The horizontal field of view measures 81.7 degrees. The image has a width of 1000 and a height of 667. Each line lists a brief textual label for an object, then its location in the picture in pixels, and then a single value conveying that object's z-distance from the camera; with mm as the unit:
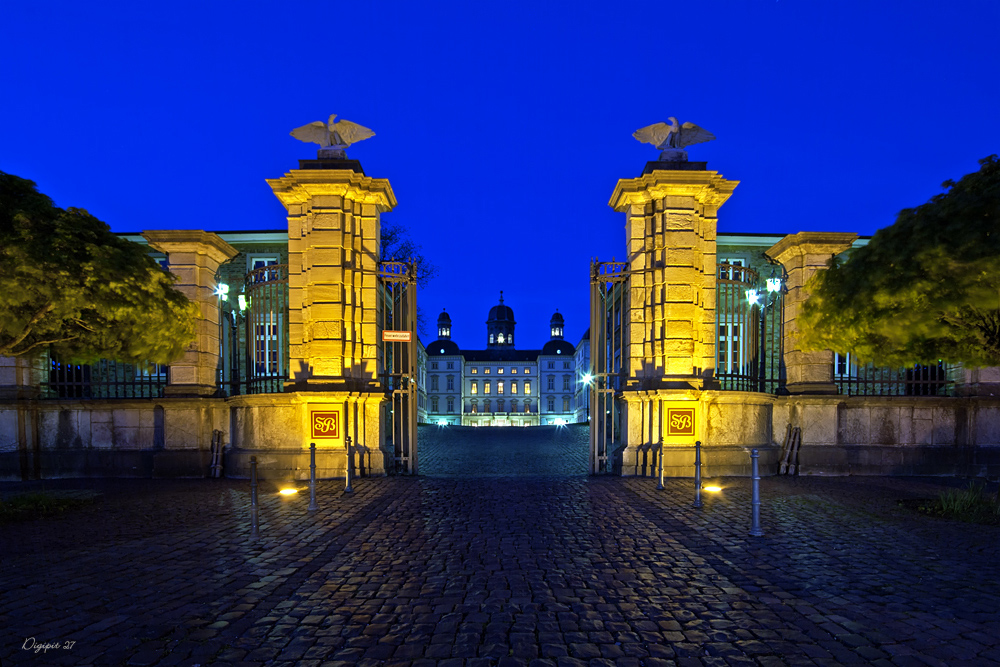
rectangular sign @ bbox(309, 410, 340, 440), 11547
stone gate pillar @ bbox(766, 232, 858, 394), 12445
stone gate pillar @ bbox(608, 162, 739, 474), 11828
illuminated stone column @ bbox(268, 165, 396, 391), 11781
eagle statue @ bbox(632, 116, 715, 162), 12445
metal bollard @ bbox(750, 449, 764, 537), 6844
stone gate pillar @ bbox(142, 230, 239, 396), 12258
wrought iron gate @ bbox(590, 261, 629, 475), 12453
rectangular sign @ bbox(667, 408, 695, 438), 11672
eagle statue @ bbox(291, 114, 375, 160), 12430
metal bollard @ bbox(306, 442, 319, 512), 8258
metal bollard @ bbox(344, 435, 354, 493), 10125
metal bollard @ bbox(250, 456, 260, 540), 6719
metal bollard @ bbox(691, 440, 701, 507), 8477
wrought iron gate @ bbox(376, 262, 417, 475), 12203
